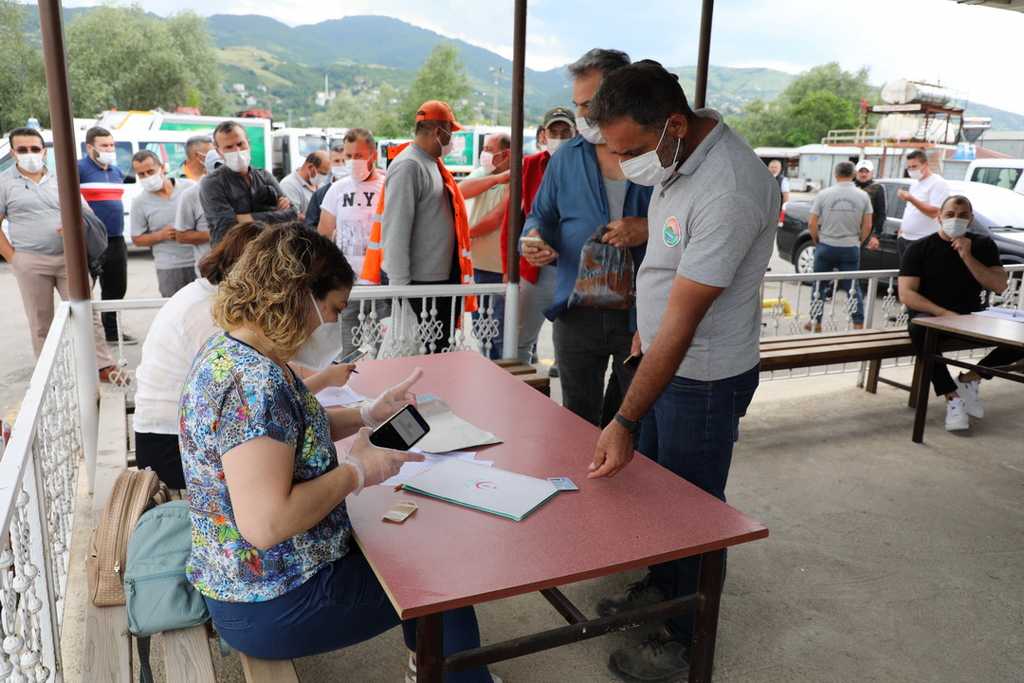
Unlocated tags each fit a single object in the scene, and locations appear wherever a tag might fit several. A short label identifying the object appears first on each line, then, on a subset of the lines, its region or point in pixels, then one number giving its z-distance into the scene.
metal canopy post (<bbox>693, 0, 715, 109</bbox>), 4.12
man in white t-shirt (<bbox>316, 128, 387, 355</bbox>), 4.92
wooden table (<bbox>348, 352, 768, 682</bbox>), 1.45
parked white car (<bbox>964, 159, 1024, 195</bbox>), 10.76
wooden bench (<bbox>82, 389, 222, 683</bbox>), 1.67
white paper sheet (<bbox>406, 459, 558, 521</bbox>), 1.74
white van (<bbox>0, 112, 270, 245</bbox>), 12.36
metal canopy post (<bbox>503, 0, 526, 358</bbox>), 3.81
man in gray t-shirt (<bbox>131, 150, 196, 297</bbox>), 5.50
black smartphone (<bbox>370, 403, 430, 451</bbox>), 1.82
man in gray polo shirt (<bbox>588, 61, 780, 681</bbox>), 1.93
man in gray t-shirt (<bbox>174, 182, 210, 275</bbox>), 5.32
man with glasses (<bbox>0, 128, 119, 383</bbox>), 4.99
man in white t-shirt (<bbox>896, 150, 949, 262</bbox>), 7.24
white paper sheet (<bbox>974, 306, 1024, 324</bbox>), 4.64
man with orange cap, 3.97
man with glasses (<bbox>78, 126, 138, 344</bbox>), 5.98
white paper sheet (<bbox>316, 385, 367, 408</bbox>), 2.39
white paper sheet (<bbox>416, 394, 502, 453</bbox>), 2.10
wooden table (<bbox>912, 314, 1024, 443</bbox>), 4.18
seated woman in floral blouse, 1.42
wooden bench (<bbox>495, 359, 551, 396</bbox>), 3.83
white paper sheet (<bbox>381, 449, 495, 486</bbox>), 1.88
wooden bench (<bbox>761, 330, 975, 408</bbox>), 4.57
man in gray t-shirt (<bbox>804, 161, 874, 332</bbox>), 7.16
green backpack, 1.68
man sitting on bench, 4.63
